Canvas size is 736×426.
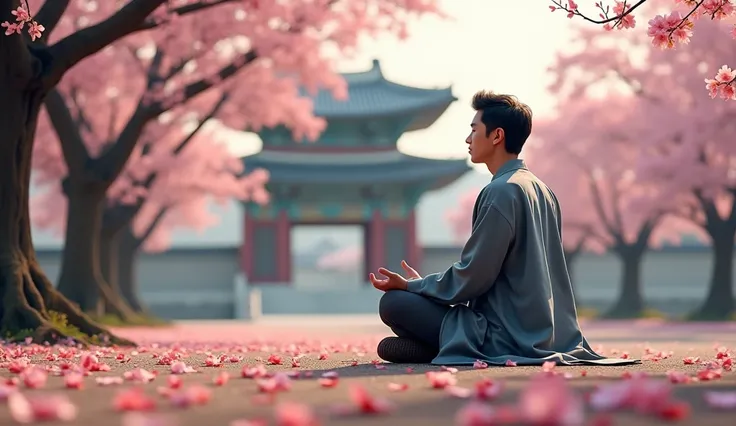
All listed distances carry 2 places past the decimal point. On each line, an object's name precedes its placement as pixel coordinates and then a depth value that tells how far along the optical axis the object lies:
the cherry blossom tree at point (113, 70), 8.73
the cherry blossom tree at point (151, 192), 19.81
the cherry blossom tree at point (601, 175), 28.16
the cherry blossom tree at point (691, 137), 22.55
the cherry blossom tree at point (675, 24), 6.54
